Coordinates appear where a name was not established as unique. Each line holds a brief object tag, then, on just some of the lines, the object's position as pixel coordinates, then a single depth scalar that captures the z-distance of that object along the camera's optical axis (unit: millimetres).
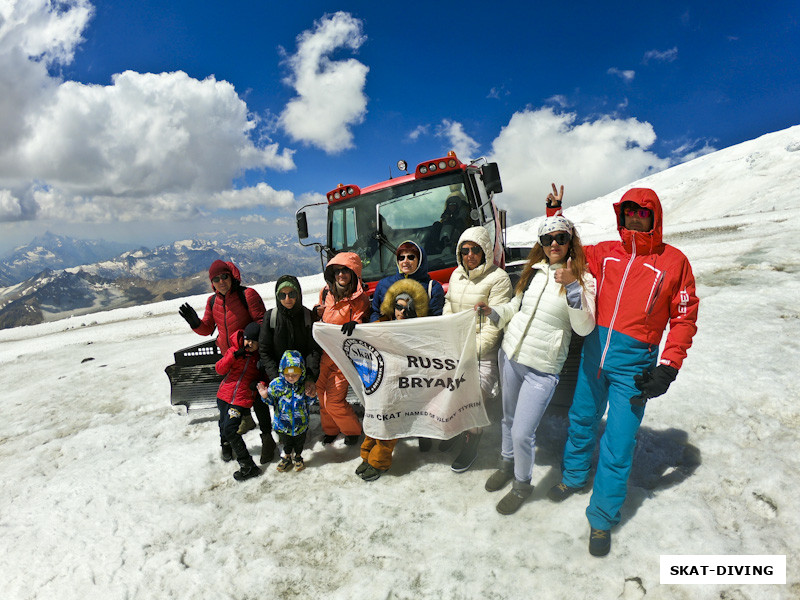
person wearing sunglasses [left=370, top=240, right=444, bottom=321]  3861
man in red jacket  2629
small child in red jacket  4062
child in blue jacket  4031
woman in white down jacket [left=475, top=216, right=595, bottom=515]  2895
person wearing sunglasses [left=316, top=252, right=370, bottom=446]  4070
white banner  3576
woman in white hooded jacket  3570
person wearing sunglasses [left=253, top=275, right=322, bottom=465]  4070
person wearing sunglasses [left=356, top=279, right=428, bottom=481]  3738
